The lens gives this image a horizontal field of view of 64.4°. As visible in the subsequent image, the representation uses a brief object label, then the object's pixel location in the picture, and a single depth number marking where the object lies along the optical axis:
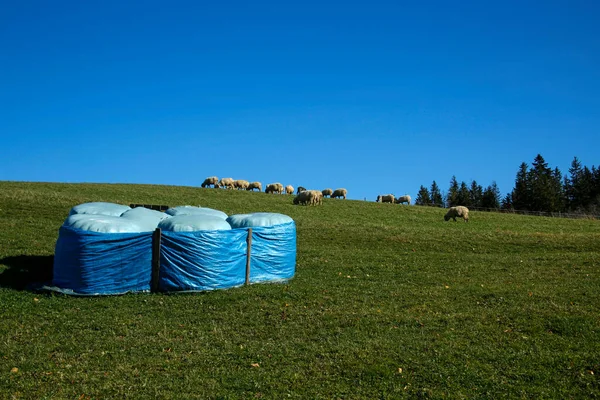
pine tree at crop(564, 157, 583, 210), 91.31
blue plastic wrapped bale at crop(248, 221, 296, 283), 15.00
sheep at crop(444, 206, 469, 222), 41.19
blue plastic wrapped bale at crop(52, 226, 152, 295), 13.08
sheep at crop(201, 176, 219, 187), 69.00
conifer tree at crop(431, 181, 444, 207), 123.72
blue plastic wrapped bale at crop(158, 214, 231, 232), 14.02
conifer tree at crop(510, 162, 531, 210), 87.85
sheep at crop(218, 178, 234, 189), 67.50
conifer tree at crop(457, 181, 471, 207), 106.66
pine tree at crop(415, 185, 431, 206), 126.12
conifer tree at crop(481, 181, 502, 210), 99.20
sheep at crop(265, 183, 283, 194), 64.81
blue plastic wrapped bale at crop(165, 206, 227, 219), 17.79
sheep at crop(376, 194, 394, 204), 70.69
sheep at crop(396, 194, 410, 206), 75.38
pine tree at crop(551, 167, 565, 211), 84.38
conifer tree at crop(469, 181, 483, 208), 107.25
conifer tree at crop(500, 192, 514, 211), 102.05
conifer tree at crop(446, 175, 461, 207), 110.73
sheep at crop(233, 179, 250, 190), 67.56
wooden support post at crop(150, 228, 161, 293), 13.52
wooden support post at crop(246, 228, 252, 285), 14.63
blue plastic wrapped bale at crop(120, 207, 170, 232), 14.86
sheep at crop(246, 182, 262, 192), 67.58
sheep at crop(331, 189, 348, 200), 67.75
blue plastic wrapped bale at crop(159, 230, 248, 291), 13.52
